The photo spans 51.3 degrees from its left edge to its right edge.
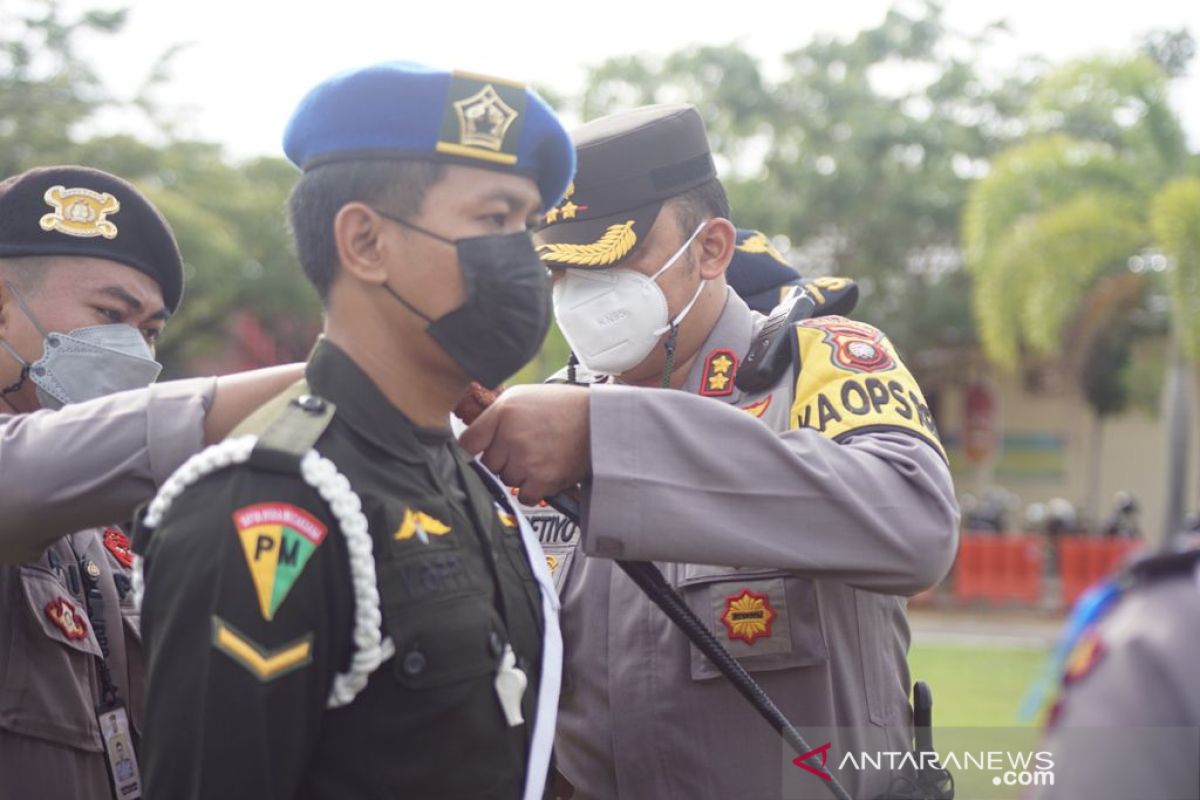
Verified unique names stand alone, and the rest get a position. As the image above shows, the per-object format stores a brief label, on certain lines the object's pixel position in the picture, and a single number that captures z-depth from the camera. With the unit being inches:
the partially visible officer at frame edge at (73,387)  94.7
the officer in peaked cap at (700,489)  80.0
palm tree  533.6
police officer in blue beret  62.4
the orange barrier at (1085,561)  668.7
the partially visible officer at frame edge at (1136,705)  45.4
